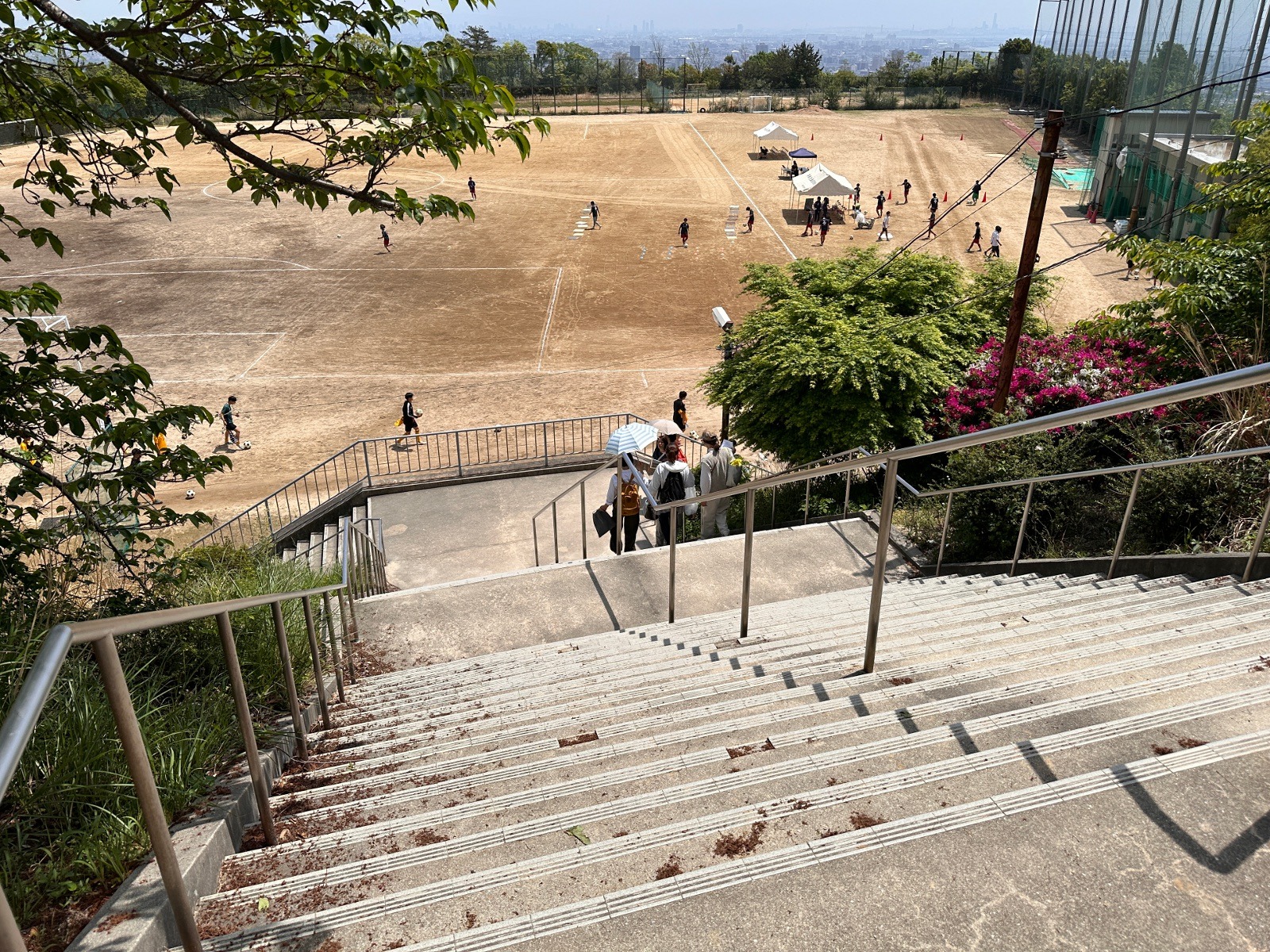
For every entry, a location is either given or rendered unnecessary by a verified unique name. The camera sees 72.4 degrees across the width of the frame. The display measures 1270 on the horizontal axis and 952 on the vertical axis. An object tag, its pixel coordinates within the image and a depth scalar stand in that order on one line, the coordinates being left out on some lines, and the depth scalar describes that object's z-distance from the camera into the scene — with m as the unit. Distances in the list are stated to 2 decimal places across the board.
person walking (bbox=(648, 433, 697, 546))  9.82
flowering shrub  11.45
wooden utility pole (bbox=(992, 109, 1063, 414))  11.36
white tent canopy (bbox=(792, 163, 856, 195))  35.44
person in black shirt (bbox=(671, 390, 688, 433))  16.69
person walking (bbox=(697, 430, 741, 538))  10.63
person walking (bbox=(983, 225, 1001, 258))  29.89
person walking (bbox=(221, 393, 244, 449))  17.31
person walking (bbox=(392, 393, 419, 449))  17.42
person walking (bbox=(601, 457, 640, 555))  9.71
